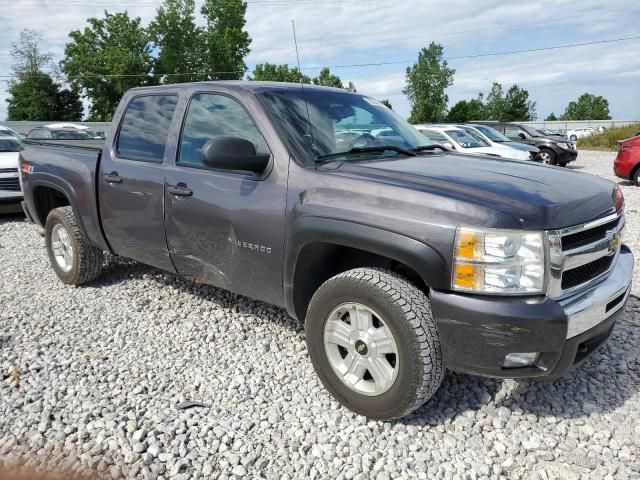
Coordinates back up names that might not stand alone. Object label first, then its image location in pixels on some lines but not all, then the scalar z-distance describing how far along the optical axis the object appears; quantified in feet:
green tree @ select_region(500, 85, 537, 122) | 274.16
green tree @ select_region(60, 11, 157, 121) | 179.63
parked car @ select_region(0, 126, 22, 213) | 28.50
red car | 39.47
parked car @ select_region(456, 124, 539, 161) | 45.34
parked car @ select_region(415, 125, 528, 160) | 43.70
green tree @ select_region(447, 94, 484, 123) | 250.47
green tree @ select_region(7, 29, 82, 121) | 186.19
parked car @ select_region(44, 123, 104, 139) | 42.45
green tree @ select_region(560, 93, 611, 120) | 330.75
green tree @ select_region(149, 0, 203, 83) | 188.34
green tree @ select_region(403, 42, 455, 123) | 233.55
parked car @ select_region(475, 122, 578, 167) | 59.77
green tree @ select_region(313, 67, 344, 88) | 206.72
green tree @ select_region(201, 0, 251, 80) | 193.57
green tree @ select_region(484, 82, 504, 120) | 270.87
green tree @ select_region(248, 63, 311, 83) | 222.89
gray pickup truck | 7.97
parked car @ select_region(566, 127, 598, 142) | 129.76
